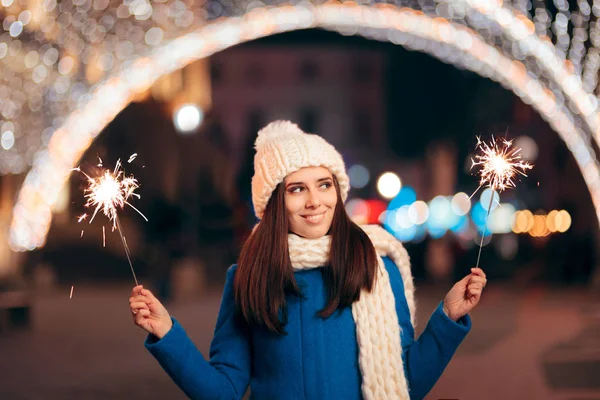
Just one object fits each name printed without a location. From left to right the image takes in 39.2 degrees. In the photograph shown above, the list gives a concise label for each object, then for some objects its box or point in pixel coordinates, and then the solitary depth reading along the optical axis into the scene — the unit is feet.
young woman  9.58
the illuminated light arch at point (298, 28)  31.96
